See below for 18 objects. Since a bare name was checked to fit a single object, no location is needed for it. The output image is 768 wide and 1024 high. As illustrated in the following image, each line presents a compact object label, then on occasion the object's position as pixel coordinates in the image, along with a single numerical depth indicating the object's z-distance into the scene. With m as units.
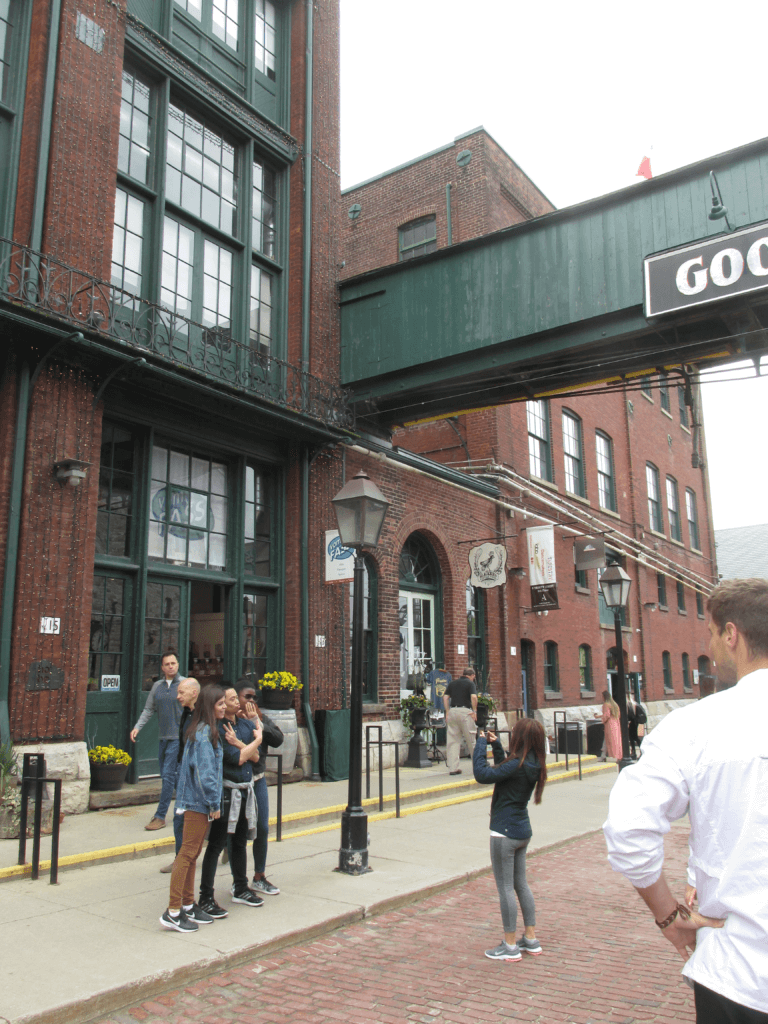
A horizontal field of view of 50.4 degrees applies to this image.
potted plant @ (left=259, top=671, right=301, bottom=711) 12.27
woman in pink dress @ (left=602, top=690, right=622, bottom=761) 15.19
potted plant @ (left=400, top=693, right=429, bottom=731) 14.55
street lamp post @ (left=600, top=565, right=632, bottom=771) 14.80
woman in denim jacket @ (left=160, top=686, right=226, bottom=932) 5.44
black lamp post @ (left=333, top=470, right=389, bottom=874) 7.34
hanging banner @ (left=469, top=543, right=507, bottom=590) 16.88
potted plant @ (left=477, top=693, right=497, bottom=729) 15.88
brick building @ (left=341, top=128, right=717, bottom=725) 16.92
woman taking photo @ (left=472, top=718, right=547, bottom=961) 5.32
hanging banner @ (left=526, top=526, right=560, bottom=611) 19.11
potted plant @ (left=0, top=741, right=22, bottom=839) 7.80
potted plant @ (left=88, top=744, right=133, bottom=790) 9.55
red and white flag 13.27
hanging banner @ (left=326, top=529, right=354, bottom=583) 13.12
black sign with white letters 10.41
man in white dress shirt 1.90
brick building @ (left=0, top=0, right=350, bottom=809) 9.46
